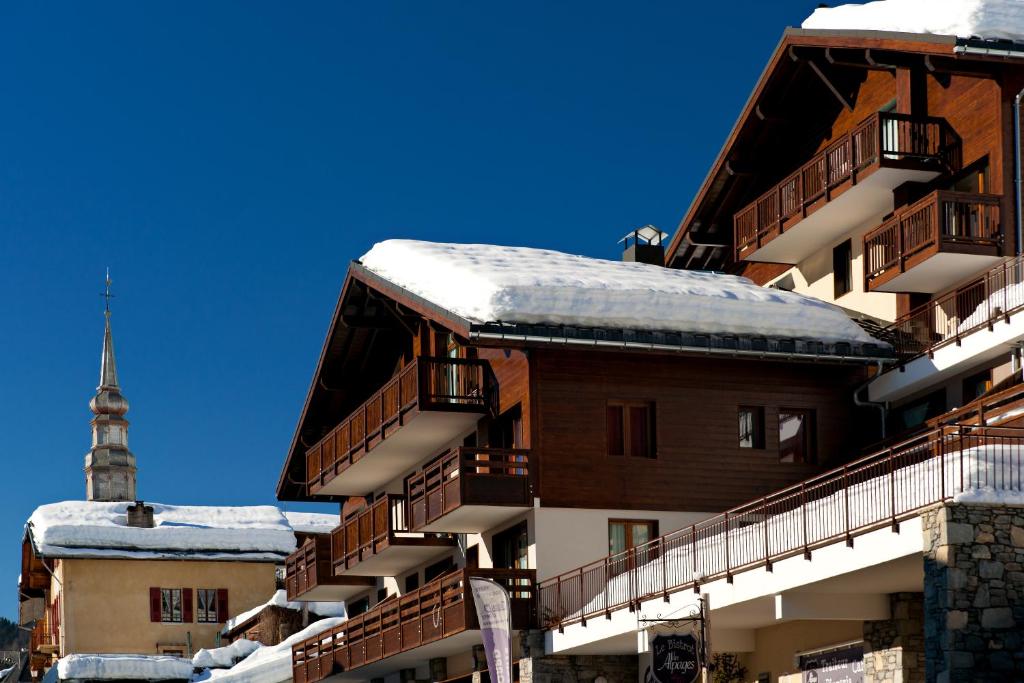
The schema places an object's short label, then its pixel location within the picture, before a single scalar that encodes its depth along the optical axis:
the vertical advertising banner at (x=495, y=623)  32.28
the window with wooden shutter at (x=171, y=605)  70.62
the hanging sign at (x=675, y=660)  26.12
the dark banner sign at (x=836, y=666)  28.52
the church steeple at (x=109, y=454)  111.44
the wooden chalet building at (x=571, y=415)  34.66
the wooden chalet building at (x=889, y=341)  23.39
